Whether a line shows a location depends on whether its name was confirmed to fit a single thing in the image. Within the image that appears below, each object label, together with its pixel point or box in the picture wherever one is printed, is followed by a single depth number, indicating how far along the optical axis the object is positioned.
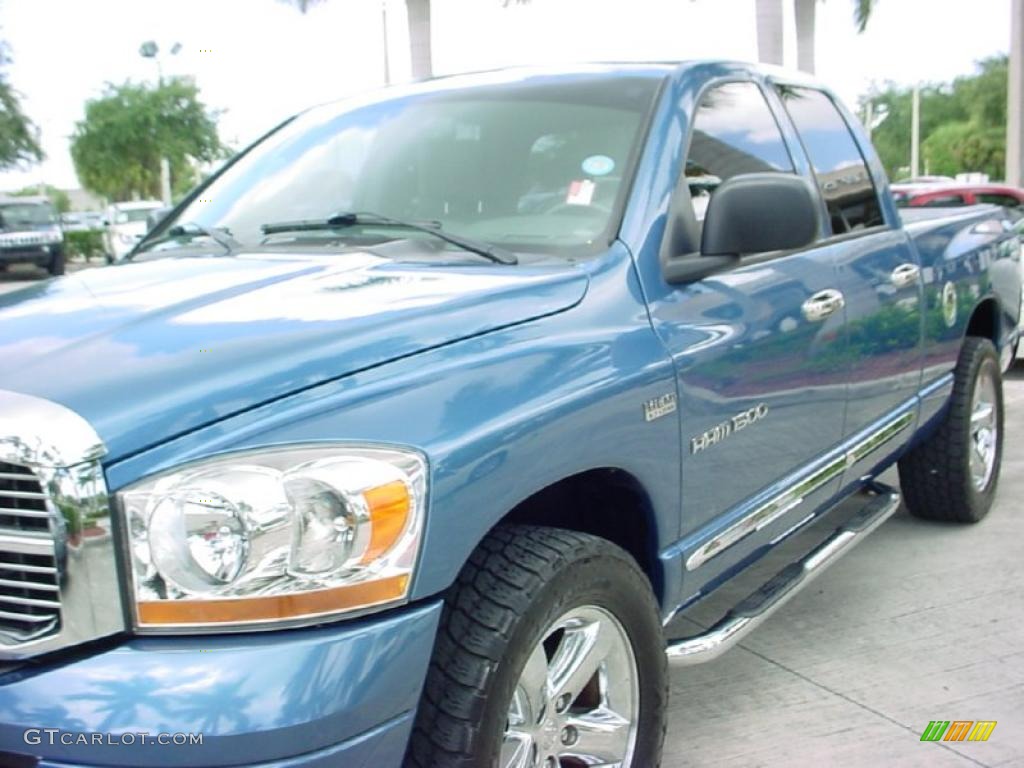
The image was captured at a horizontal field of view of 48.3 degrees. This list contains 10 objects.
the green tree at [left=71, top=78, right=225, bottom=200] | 45.00
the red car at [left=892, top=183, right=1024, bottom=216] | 11.61
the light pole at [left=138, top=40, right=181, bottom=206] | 33.31
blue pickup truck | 1.71
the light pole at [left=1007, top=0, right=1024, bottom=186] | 18.81
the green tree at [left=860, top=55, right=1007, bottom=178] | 50.31
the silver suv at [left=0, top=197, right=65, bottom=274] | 25.47
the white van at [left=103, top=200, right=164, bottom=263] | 27.27
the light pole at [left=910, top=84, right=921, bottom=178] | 47.97
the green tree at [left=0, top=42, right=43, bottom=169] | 30.09
